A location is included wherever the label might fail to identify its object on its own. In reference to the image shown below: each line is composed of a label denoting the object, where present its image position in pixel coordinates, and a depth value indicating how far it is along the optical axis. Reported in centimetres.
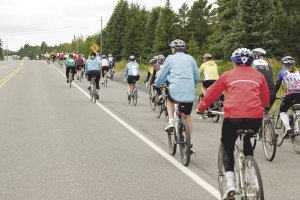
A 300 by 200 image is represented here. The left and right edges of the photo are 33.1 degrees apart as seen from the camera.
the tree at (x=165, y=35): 4881
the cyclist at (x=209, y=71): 1407
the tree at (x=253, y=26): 3488
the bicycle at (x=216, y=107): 1411
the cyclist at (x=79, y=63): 3331
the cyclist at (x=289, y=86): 937
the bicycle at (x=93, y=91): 1948
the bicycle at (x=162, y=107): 1430
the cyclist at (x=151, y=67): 1587
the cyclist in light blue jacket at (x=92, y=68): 1978
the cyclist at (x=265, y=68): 965
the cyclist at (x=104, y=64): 2860
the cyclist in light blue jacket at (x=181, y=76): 853
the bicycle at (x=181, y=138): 812
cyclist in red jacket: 540
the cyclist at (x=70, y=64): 2882
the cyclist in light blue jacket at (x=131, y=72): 1883
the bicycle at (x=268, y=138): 865
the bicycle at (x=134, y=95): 1881
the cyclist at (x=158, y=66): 1478
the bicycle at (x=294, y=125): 927
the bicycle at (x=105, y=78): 2882
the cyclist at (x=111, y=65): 3591
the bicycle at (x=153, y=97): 1666
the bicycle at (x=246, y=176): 486
